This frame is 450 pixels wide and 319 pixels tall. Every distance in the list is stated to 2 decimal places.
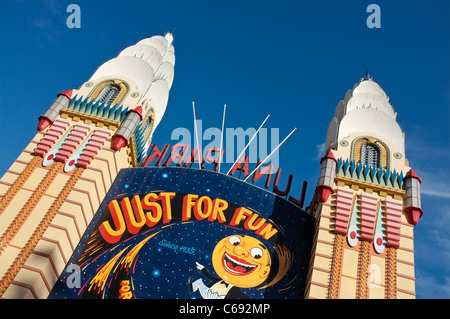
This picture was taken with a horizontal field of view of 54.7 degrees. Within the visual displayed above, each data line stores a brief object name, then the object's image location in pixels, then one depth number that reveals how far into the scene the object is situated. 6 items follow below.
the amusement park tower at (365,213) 16.42
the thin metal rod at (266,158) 22.74
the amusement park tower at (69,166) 16.13
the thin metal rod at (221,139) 23.22
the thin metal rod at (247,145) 23.47
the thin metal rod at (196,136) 23.47
